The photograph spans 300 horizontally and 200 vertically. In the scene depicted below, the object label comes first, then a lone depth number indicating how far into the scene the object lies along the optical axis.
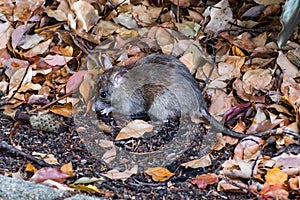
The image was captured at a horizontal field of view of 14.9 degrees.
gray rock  4.79
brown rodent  6.25
